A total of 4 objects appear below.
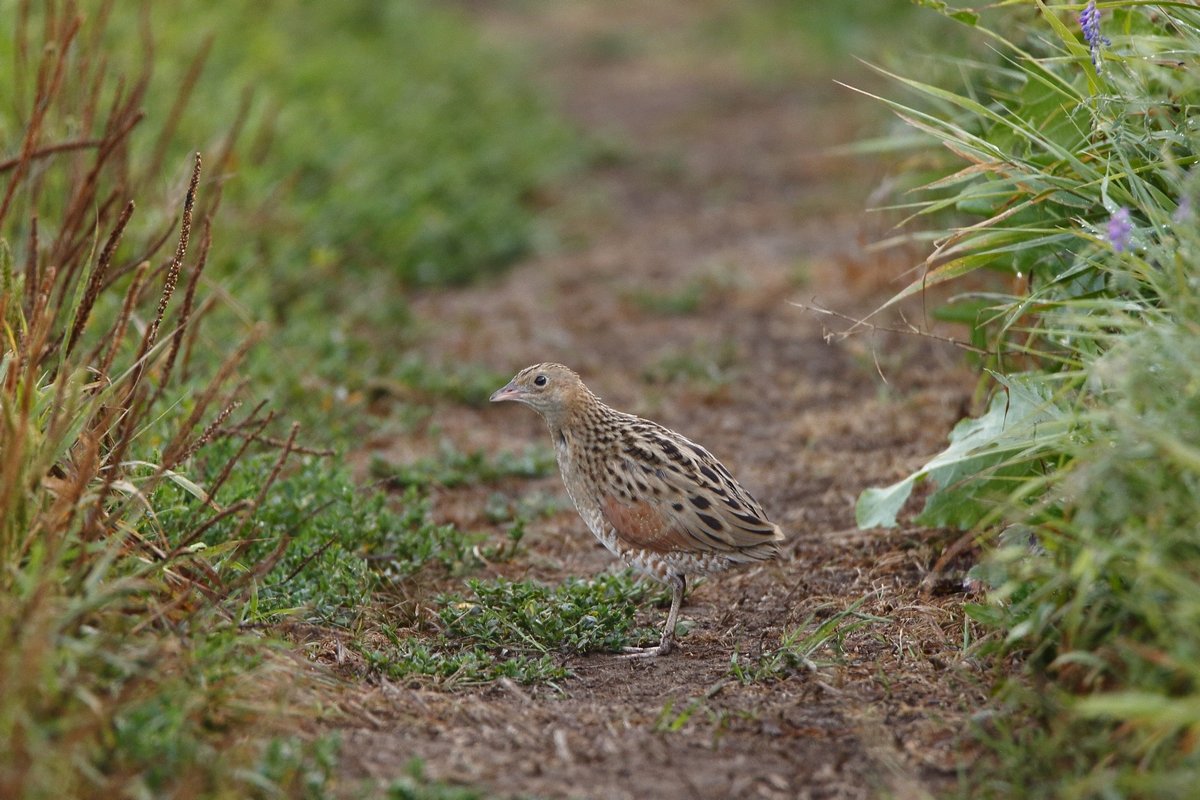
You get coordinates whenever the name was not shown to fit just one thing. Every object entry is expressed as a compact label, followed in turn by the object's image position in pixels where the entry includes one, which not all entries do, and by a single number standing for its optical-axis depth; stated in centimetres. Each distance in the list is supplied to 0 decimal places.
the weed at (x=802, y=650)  872
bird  962
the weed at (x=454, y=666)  868
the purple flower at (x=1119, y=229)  780
